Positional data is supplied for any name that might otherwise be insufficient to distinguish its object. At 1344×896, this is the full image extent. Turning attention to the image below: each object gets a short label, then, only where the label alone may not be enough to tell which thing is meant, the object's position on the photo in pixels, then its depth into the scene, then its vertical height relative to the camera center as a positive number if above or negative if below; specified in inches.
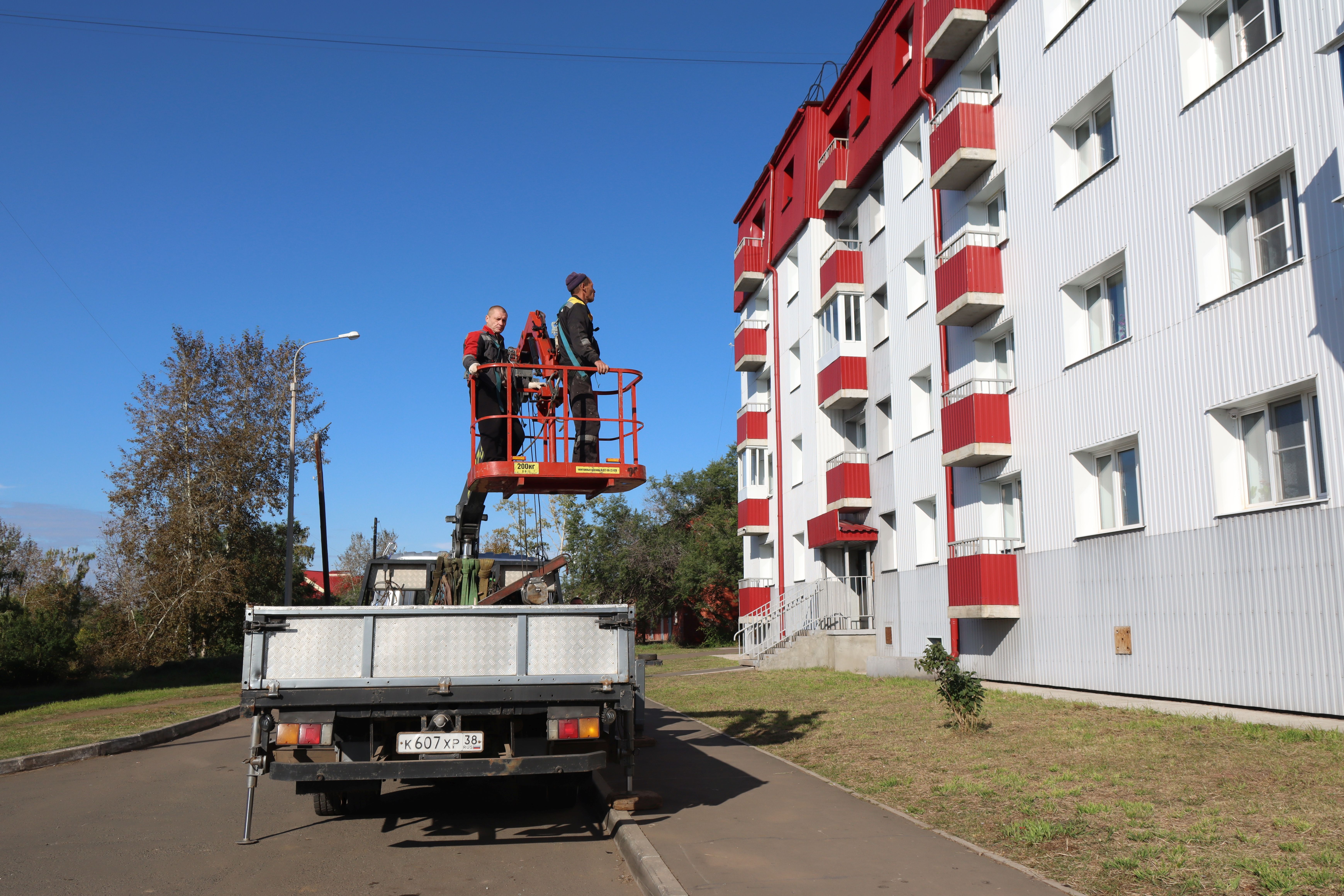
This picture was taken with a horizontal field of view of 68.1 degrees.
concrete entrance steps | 914.7 -42.9
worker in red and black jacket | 342.6 +78.8
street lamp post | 972.6 +73.9
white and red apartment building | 424.8 +149.2
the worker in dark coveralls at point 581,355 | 343.3 +87.1
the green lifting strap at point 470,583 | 346.9 +9.1
